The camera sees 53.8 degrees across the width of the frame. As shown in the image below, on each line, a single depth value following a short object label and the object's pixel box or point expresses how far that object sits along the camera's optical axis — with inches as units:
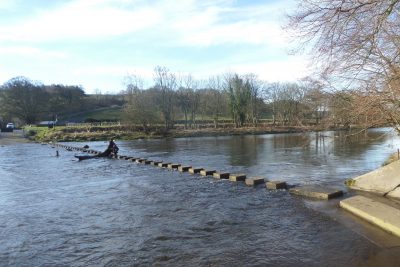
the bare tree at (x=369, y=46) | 346.9
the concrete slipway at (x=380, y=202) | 427.2
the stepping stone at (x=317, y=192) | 575.2
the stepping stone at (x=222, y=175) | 813.2
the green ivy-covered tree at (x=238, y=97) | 3614.7
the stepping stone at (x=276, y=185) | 665.0
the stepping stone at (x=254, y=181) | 716.0
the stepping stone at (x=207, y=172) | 865.5
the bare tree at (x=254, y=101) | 3718.0
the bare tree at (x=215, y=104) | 3709.9
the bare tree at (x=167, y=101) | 3324.3
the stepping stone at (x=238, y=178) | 770.8
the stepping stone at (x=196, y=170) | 914.4
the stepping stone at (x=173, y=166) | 1009.6
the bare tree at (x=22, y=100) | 4188.0
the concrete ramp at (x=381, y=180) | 586.6
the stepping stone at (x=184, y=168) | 961.0
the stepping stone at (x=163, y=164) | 1064.5
